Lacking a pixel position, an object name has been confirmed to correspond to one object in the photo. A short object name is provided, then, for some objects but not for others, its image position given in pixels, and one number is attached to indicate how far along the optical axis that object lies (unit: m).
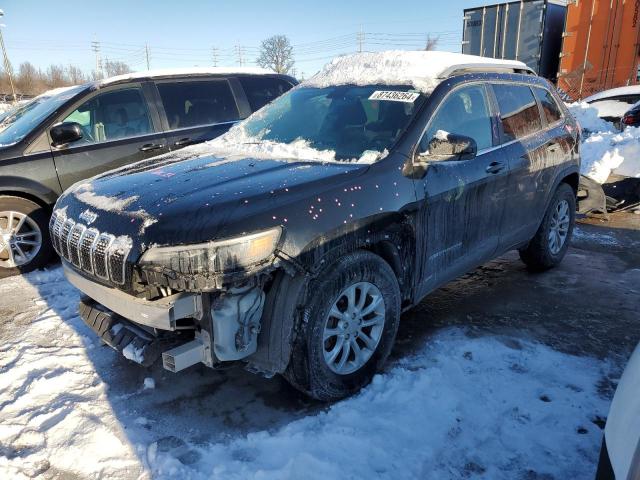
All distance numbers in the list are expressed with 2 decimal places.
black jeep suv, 2.36
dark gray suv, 4.86
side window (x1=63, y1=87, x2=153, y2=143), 5.24
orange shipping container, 14.71
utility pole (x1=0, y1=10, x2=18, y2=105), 34.54
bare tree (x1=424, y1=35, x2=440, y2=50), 46.53
